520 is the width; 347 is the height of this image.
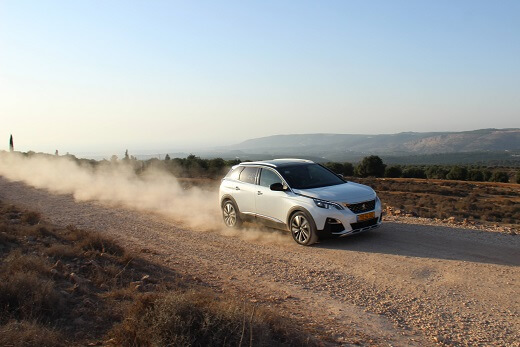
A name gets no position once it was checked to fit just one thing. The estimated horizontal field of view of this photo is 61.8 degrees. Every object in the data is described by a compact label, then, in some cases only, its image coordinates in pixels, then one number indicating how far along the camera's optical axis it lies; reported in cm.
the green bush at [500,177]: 5334
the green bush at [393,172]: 5788
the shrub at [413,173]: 5841
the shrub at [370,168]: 5816
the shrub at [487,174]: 5535
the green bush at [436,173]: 5878
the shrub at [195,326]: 415
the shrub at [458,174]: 5731
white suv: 898
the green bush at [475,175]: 5578
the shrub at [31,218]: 1098
